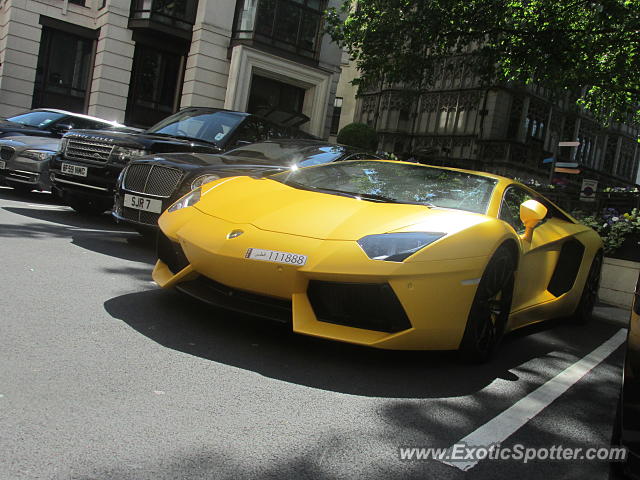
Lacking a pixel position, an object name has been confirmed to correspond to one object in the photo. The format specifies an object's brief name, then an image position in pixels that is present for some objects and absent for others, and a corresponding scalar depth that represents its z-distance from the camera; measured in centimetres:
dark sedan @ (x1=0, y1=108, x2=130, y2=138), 1086
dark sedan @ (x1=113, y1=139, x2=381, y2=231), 646
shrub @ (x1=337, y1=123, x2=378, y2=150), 2889
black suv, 788
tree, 1406
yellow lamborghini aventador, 367
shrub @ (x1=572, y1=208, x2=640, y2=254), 938
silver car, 951
